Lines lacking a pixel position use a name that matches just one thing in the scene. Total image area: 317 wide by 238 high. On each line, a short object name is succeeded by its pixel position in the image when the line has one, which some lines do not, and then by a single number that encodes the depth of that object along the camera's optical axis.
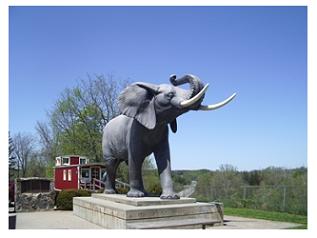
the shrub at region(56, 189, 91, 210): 14.01
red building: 18.80
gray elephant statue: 6.96
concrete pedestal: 6.48
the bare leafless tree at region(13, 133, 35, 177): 37.03
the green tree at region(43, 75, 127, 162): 22.98
